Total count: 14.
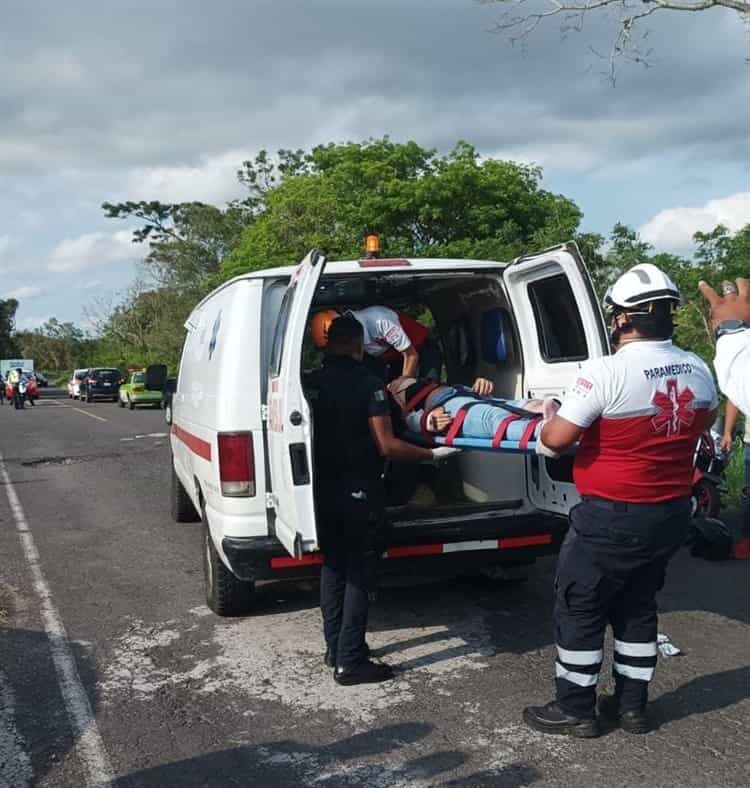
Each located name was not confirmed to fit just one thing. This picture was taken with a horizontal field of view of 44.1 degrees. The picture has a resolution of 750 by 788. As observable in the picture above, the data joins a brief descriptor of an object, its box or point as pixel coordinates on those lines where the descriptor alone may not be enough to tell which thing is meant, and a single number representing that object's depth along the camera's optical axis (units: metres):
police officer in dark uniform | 4.47
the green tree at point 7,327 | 90.56
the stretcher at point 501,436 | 4.59
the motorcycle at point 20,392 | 34.16
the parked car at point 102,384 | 40.06
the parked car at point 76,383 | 44.60
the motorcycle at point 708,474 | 7.70
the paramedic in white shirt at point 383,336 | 5.91
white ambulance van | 4.50
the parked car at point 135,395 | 33.16
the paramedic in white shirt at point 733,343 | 5.75
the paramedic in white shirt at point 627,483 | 3.65
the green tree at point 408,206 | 30.06
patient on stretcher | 4.77
